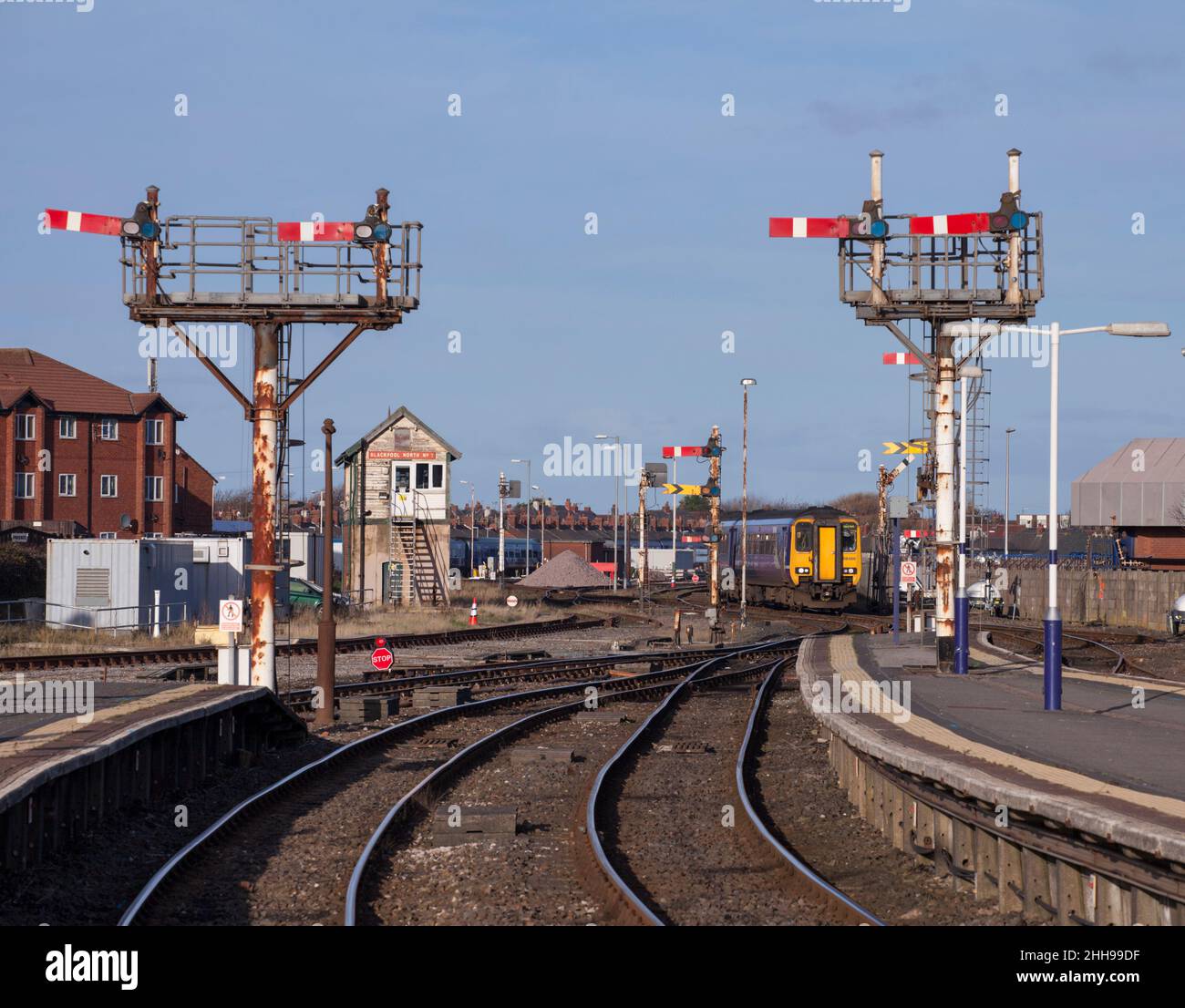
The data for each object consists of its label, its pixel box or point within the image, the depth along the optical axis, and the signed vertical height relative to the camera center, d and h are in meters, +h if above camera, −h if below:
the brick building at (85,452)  65.62 +3.07
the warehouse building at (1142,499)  74.44 +1.48
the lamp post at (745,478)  46.94 +1.58
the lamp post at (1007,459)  84.31 +3.95
